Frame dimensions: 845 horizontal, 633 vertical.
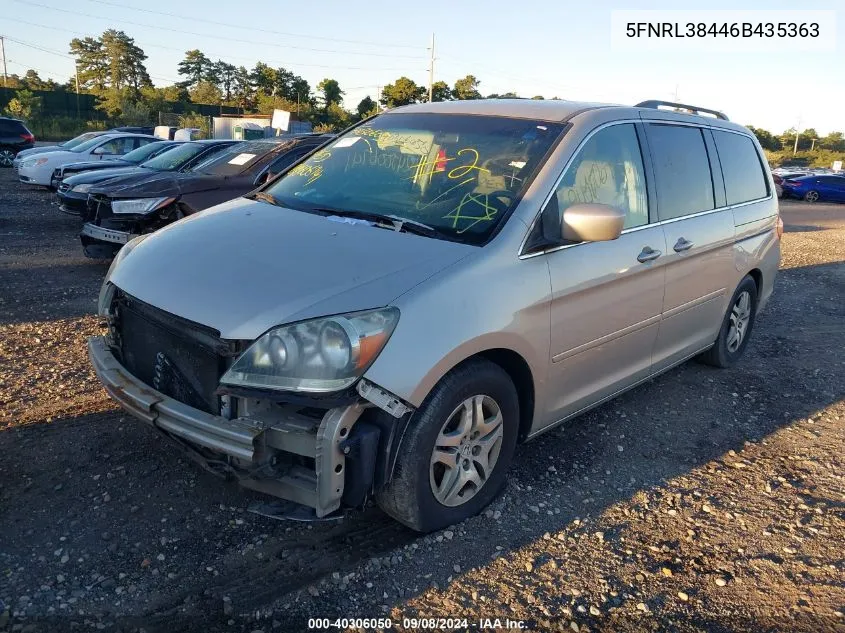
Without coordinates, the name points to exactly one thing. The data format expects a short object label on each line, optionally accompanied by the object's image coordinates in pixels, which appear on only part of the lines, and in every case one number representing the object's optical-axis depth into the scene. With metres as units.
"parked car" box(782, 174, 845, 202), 28.52
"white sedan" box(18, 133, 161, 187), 15.80
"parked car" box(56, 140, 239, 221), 9.00
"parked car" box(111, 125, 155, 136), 28.08
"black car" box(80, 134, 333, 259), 7.30
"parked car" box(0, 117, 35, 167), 22.47
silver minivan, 2.60
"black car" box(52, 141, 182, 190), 12.69
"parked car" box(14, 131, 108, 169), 17.88
